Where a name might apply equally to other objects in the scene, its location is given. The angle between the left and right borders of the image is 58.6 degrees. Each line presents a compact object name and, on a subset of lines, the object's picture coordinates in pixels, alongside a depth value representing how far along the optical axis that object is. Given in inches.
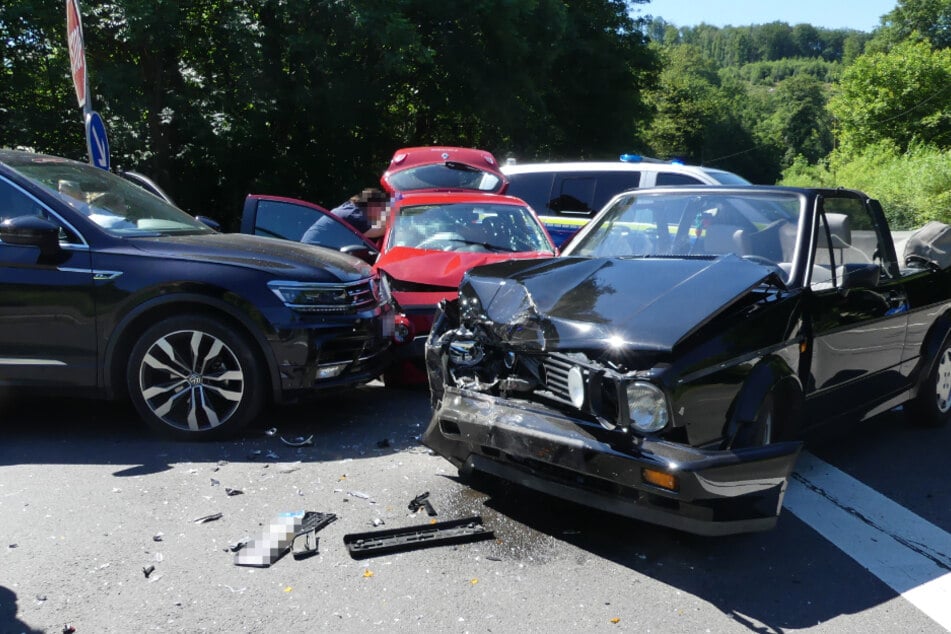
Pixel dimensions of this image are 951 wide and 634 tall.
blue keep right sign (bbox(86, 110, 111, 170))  308.3
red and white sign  311.6
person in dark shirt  408.2
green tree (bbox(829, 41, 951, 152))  2225.6
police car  458.0
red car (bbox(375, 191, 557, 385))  270.7
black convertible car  139.6
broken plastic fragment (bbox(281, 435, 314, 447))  211.3
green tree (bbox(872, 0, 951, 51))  2819.9
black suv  205.3
